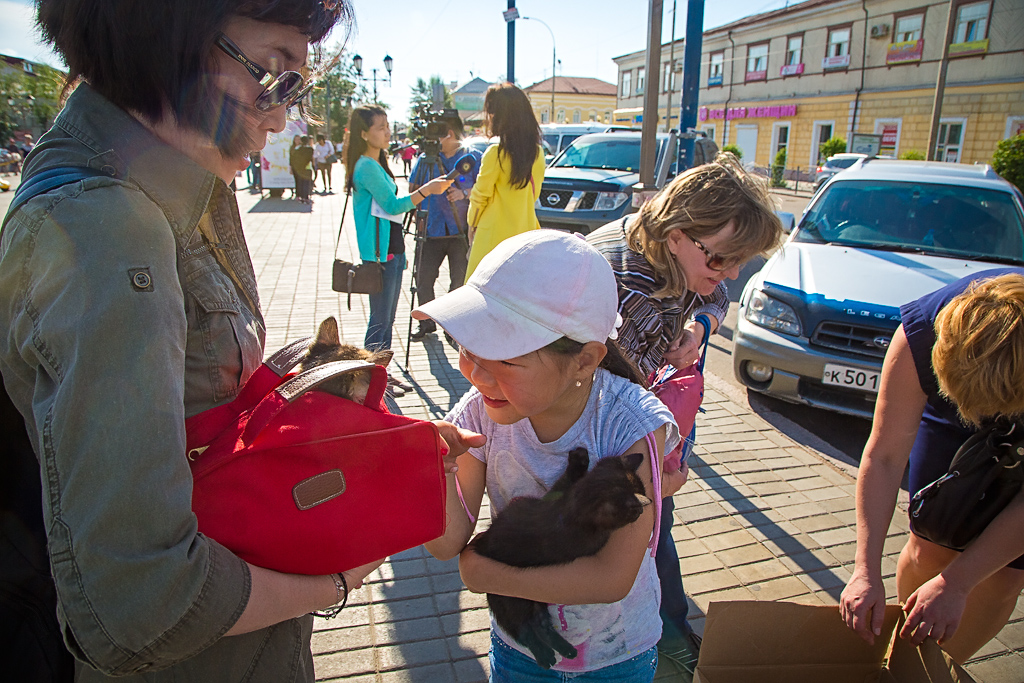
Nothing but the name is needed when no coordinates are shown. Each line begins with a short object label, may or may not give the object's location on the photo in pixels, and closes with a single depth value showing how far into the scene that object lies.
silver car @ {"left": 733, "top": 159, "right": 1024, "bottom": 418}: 4.57
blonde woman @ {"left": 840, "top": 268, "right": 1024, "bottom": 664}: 1.73
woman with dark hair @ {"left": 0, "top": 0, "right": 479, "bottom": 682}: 0.82
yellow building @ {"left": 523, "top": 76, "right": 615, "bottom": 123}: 68.31
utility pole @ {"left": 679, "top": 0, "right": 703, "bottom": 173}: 7.10
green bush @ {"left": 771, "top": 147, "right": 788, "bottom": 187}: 34.19
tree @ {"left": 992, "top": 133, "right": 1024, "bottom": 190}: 16.25
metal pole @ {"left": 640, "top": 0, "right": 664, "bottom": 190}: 5.64
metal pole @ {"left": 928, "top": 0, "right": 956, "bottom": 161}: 17.12
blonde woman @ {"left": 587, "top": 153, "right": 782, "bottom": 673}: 2.08
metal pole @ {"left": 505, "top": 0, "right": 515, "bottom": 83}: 13.55
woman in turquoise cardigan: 4.94
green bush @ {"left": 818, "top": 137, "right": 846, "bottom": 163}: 31.80
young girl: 1.27
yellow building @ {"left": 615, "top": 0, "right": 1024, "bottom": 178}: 28.41
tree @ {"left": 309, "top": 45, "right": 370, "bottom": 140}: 45.75
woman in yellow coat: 4.69
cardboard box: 1.64
